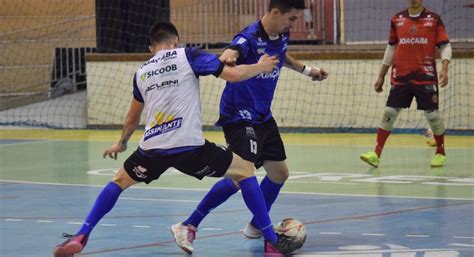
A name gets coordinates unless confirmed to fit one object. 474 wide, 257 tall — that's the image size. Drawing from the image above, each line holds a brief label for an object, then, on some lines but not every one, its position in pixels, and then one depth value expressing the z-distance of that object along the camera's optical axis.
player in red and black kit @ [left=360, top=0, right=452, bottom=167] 21.26
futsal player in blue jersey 12.88
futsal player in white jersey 12.15
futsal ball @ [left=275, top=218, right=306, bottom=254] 12.57
